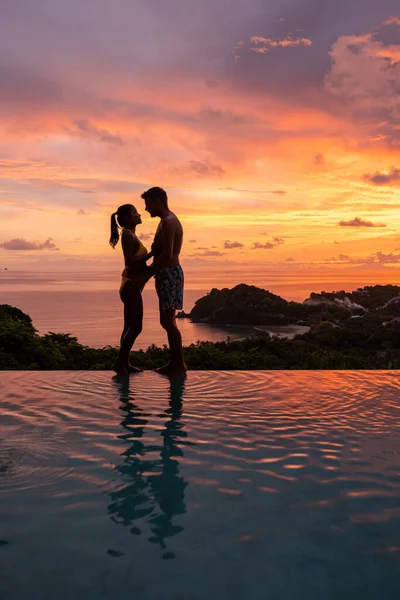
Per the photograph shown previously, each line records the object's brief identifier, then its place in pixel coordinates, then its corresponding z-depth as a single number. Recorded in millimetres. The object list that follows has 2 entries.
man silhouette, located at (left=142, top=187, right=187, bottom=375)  6656
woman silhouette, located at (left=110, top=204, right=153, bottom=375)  6672
